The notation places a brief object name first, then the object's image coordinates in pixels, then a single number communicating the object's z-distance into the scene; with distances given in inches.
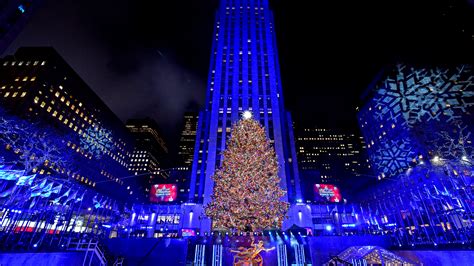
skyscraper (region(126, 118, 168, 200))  4707.2
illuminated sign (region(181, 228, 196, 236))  1244.8
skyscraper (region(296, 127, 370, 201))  3740.7
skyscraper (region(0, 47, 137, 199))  1915.6
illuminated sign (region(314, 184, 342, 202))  1369.3
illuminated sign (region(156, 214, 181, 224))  1483.8
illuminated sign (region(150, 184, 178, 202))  1403.8
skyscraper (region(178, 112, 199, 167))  5172.2
